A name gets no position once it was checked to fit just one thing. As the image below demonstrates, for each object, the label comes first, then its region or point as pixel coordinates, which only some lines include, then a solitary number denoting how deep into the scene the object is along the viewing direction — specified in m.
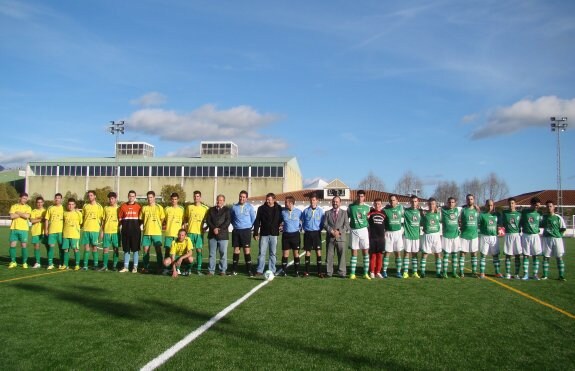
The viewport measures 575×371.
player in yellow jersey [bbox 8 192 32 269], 12.35
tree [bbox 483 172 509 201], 78.94
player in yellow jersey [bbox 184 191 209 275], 11.92
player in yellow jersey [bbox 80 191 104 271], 12.16
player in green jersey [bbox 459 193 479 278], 11.69
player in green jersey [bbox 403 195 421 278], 11.66
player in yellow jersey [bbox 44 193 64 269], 12.34
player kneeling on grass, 11.40
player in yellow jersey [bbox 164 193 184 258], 11.74
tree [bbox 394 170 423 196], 84.12
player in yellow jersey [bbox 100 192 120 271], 12.00
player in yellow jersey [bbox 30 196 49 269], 12.54
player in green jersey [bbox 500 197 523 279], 11.68
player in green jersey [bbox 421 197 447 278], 11.54
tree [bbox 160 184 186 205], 56.62
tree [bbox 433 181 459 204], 83.88
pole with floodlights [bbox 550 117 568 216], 44.06
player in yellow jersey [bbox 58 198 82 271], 12.27
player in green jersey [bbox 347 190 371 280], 11.33
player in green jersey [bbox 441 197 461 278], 11.62
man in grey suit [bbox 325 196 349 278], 11.41
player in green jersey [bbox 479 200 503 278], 11.72
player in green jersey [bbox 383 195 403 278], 11.54
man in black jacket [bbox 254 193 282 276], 11.52
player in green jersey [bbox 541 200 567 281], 11.45
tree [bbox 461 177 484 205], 81.71
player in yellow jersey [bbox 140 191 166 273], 11.78
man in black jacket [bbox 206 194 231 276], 11.54
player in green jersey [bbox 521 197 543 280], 11.52
